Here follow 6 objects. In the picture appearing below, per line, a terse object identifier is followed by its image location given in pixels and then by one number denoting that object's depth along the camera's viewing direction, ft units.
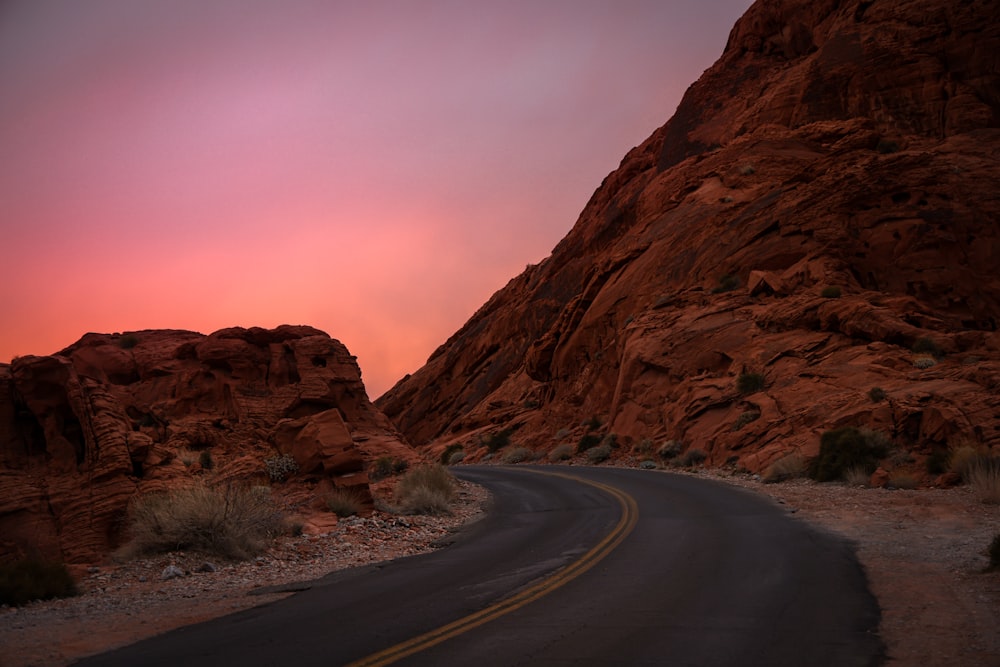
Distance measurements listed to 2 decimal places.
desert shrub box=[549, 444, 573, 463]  128.67
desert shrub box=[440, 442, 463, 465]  166.79
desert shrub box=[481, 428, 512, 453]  159.33
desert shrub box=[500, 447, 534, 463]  142.51
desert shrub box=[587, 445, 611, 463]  116.67
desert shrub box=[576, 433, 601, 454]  126.00
